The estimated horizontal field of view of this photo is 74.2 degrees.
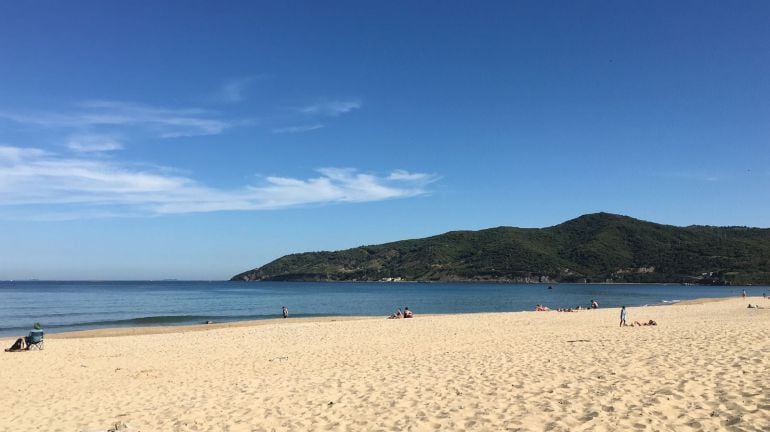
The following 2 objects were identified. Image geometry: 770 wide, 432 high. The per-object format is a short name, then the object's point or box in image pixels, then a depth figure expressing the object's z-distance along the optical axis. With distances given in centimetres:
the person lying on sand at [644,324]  2402
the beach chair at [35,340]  2088
